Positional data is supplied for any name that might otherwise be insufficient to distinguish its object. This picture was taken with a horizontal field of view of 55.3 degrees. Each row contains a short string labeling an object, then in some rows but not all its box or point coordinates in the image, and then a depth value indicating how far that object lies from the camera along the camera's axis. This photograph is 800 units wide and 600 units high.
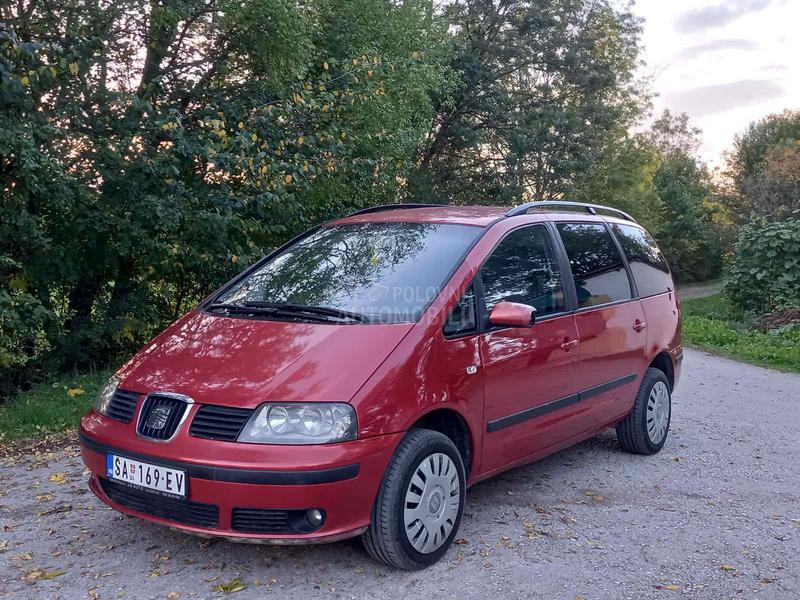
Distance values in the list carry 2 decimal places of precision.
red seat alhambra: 3.43
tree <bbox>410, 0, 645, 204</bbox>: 21.92
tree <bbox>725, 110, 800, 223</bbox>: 25.58
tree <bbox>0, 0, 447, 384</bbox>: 7.39
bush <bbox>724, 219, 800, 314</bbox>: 16.16
